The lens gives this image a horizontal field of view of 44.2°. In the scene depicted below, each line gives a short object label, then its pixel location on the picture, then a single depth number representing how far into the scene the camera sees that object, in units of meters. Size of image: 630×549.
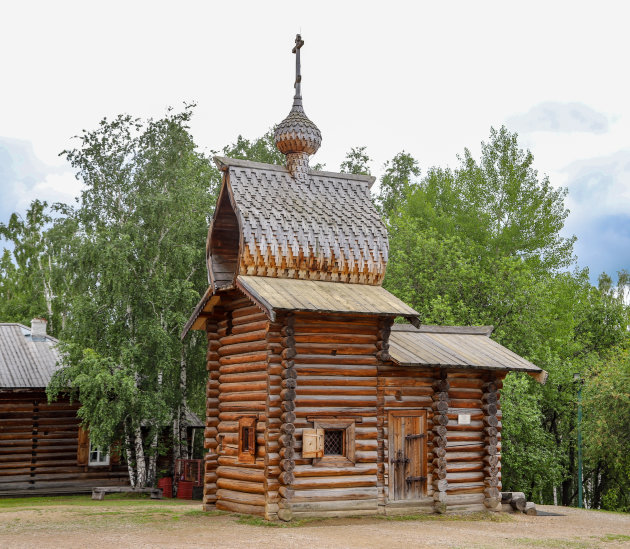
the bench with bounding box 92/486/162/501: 23.92
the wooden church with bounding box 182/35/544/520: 15.84
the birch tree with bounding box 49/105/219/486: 24.31
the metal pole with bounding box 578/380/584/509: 28.97
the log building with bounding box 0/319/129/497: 25.78
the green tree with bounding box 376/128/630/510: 30.34
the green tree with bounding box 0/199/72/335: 42.00
